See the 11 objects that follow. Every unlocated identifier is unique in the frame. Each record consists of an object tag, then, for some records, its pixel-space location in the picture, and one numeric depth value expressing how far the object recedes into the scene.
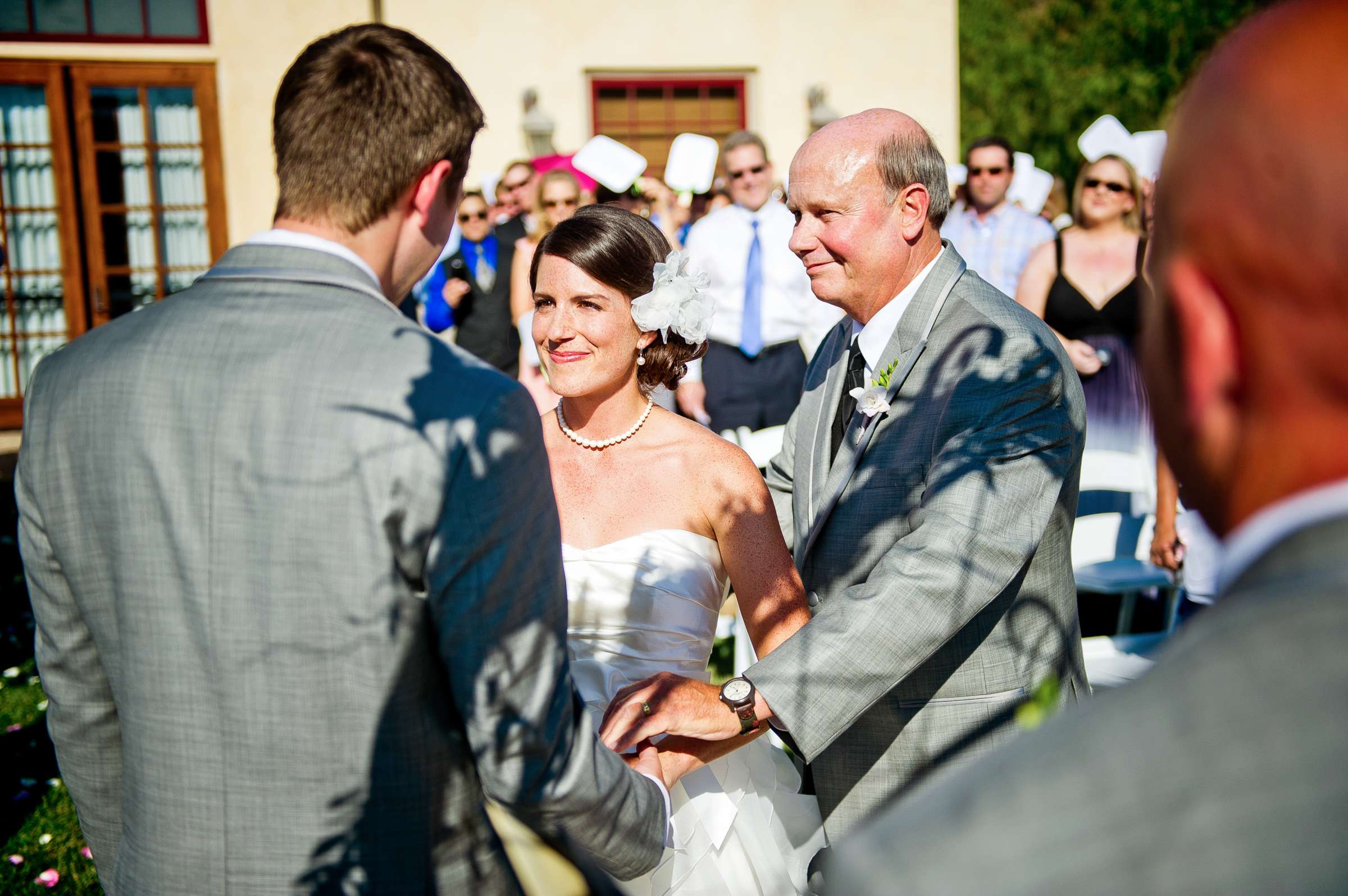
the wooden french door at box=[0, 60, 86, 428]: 11.41
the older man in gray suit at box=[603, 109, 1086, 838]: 2.36
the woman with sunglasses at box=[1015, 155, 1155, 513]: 5.91
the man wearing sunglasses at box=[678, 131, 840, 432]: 7.31
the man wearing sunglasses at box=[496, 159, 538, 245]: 8.68
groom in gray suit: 1.50
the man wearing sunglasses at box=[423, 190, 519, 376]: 7.71
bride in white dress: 2.83
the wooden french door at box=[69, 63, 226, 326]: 11.46
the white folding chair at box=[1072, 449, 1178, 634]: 5.02
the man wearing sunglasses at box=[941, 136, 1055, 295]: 7.31
